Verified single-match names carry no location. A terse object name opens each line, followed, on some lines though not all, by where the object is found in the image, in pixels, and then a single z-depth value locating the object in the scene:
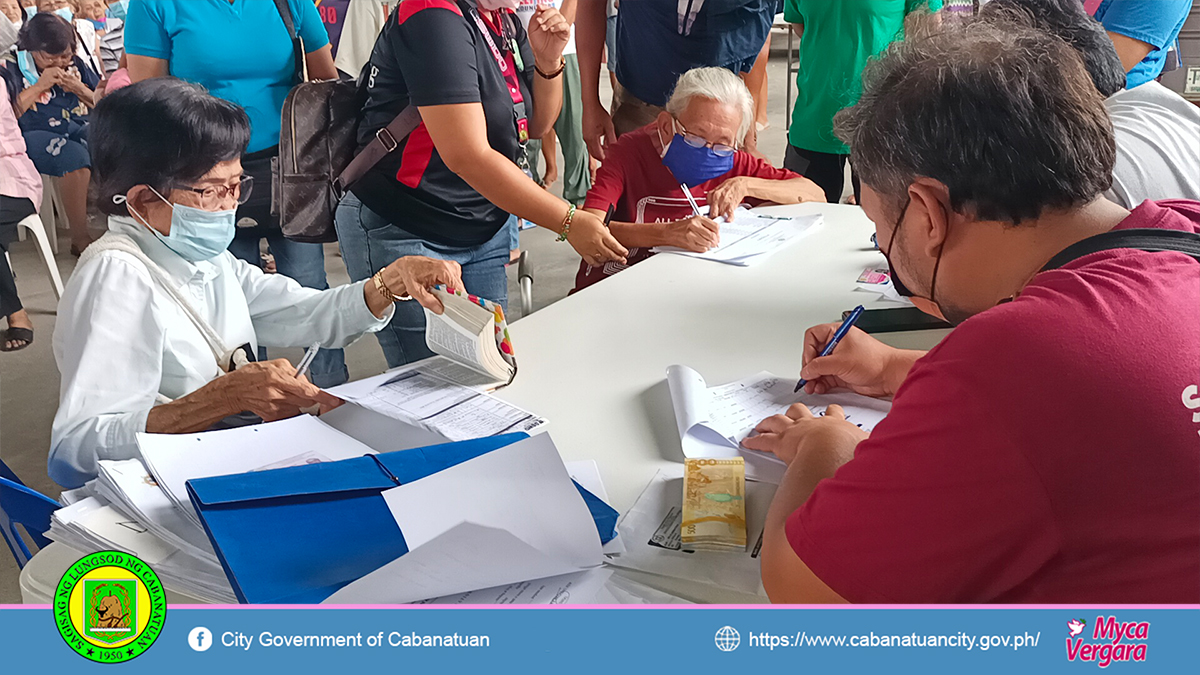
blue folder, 0.91
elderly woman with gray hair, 2.44
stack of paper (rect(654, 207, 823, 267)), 2.15
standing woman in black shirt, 1.76
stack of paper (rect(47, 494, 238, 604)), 0.94
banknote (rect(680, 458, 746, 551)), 1.03
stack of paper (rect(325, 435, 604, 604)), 0.87
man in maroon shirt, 0.70
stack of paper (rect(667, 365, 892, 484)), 1.22
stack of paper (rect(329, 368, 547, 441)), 1.30
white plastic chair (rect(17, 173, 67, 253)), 5.01
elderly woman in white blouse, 1.30
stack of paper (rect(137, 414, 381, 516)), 1.07
